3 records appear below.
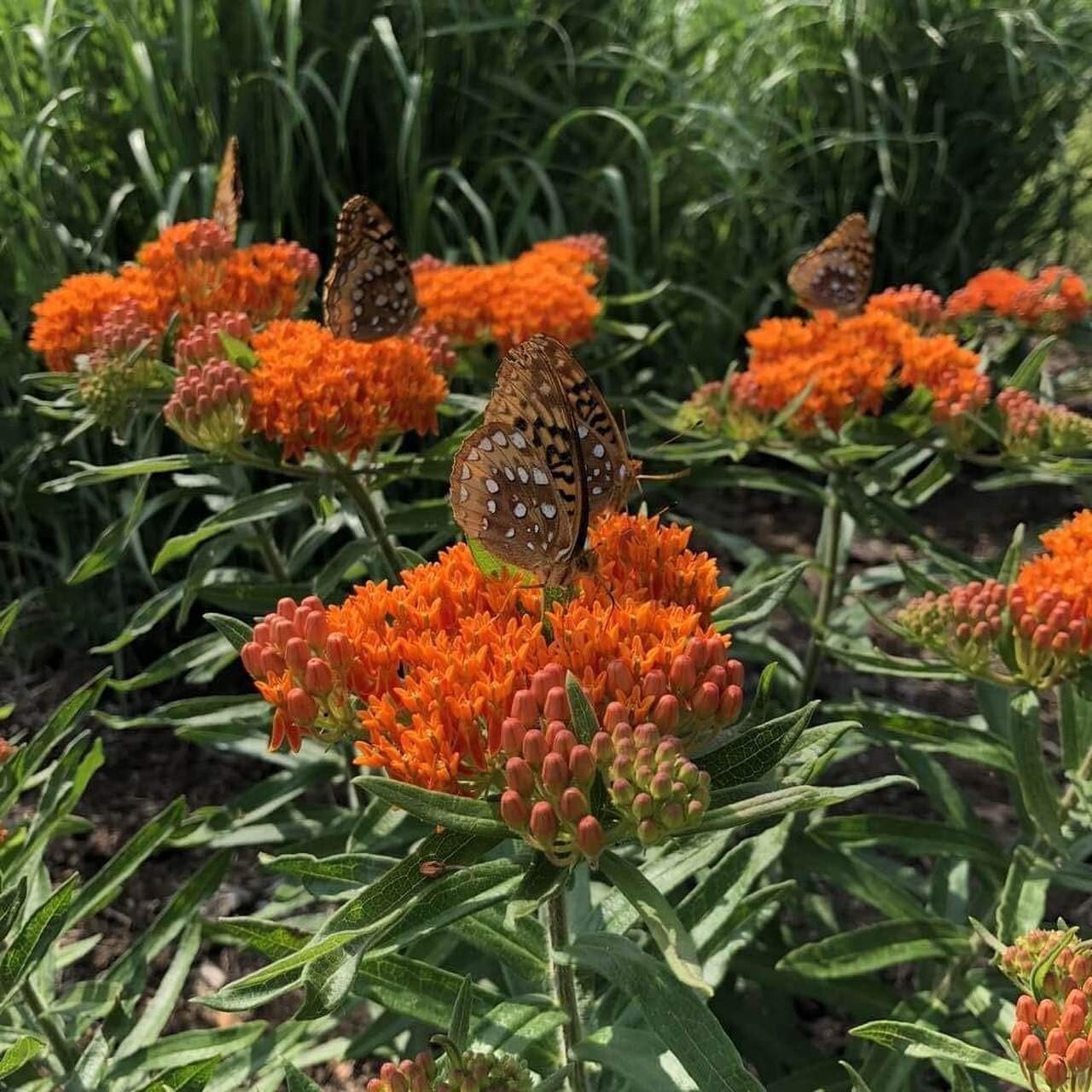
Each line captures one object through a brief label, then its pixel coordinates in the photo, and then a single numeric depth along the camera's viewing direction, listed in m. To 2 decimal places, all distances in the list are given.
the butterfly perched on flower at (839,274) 0.38
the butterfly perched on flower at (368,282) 0.29
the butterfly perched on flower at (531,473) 0.19
